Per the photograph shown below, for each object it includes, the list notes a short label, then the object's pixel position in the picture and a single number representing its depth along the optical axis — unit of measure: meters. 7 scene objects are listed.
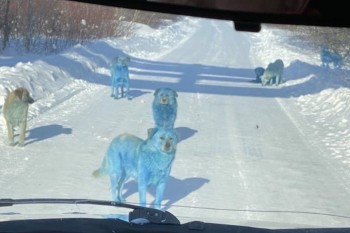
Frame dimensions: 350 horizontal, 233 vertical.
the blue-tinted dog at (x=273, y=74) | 17.00
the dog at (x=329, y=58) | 18.58
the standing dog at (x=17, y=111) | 10.23
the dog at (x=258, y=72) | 16.98
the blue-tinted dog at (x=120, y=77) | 14.41
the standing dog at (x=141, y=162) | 7.59
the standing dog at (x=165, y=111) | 11.04
